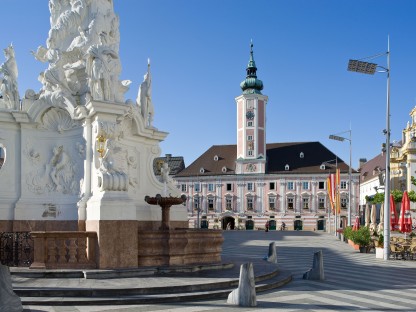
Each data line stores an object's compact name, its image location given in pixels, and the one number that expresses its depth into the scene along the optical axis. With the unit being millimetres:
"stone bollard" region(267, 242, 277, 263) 18766
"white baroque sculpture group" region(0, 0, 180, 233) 14227
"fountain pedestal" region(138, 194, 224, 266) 13430
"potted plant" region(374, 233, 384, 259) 23730
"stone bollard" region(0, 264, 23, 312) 8109
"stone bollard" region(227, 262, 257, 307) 10648
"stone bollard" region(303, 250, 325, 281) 14898
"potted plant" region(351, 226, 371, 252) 27152
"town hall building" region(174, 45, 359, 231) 82812
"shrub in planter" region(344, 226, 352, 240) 29852
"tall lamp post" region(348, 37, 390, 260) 22844
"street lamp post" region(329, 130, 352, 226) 48656
